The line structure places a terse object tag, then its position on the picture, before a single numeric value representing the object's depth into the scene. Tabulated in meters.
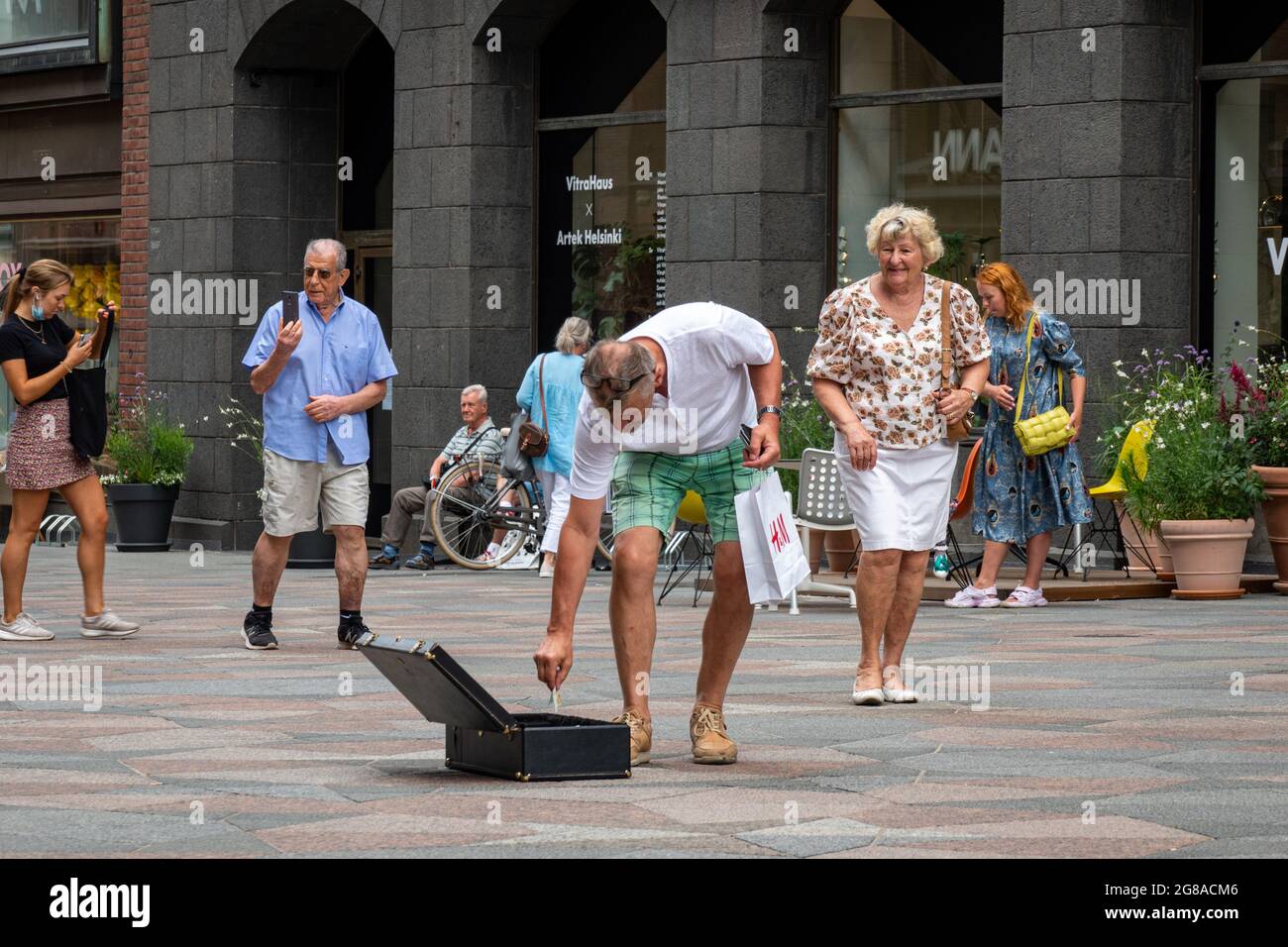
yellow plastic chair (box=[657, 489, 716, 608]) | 11.73
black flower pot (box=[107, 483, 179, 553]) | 19.70
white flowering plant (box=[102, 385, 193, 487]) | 19.84
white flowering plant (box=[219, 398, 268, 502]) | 19.81
